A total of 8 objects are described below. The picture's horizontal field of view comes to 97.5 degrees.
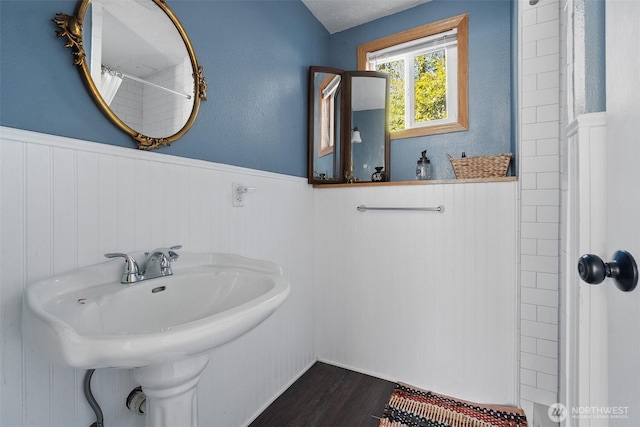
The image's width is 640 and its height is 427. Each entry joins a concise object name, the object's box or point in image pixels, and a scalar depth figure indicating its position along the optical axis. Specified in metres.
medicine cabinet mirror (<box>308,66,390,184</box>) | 2.07
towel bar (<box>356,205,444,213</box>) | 1.60
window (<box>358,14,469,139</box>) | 1.91
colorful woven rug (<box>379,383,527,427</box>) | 1.38
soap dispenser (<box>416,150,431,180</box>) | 1.93
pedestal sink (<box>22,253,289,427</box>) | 0.49
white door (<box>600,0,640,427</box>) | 0.43
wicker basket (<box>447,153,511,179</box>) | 1.56
